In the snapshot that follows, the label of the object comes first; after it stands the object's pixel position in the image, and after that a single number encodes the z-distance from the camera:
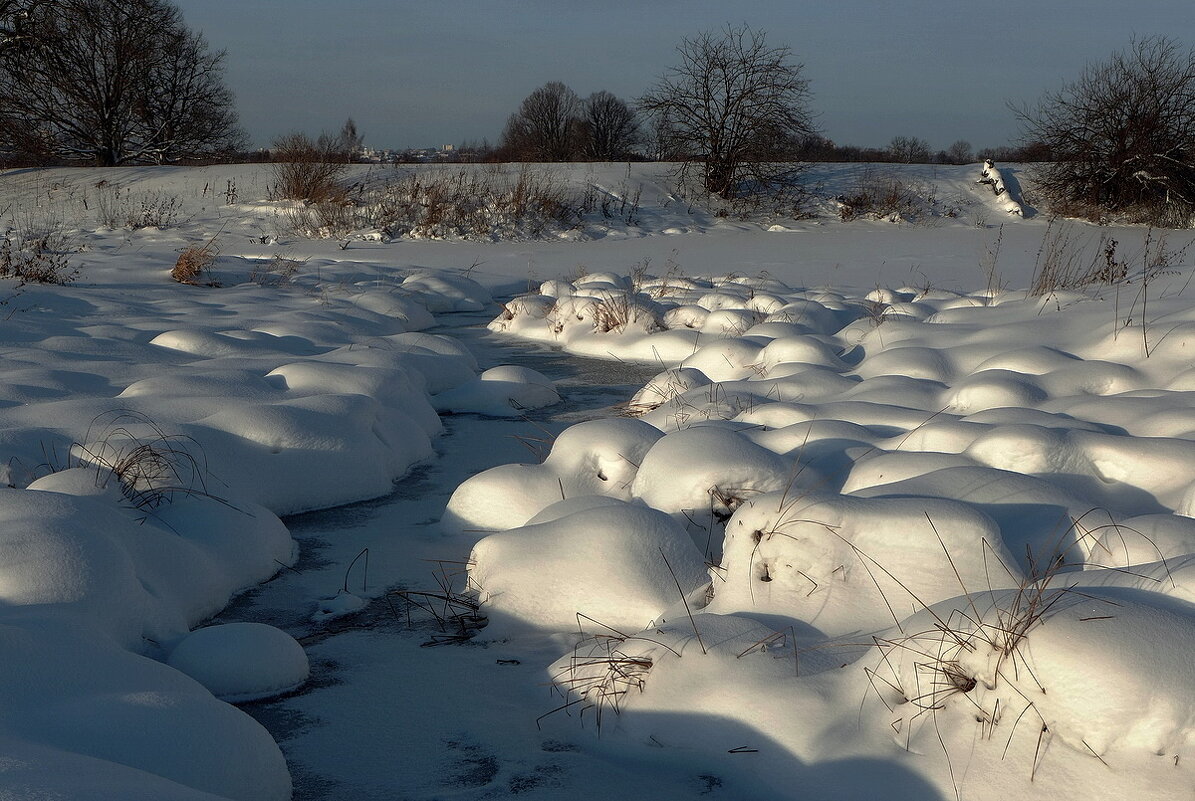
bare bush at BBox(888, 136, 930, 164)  41.16
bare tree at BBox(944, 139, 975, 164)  45.70
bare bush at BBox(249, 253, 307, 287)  8.43
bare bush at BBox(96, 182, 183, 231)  12.20
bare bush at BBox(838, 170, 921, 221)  17.70
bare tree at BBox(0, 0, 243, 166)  18.88
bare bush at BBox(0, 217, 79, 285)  6.59
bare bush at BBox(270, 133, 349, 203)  13.96
